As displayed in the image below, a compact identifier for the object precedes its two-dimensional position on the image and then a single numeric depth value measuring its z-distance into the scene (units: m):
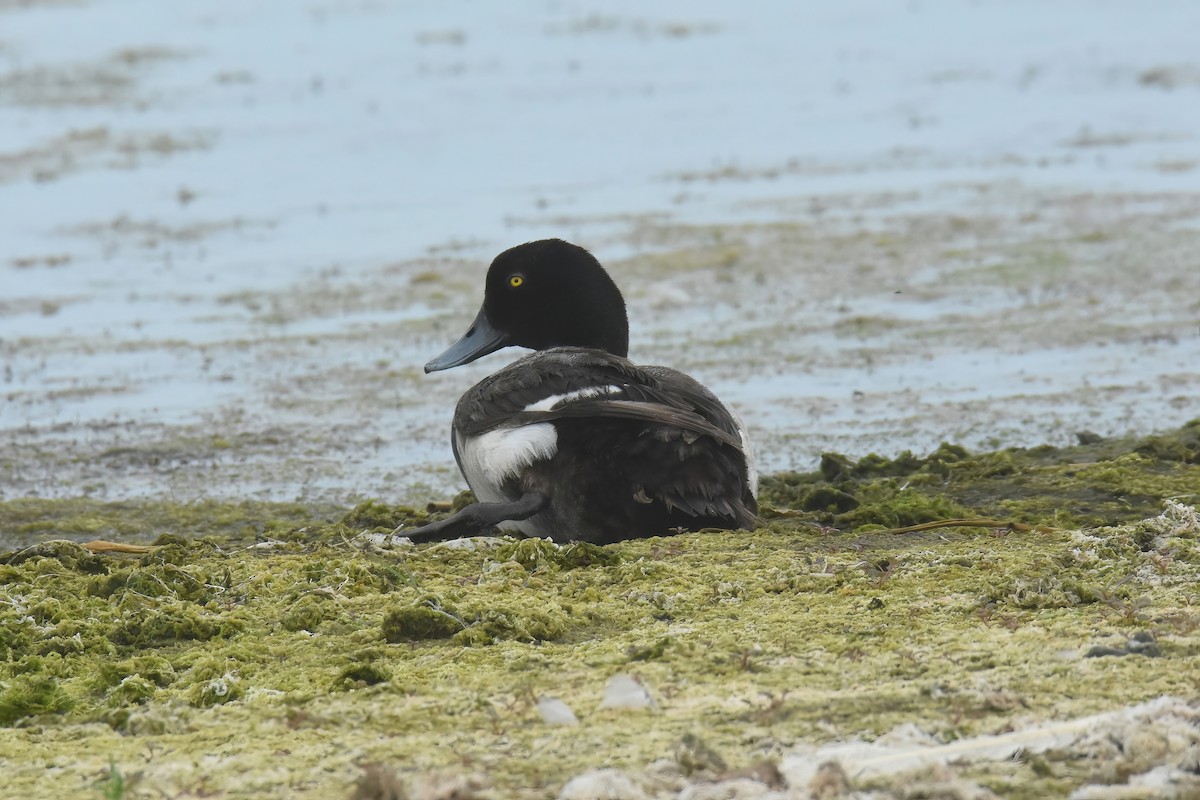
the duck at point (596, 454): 12.03
